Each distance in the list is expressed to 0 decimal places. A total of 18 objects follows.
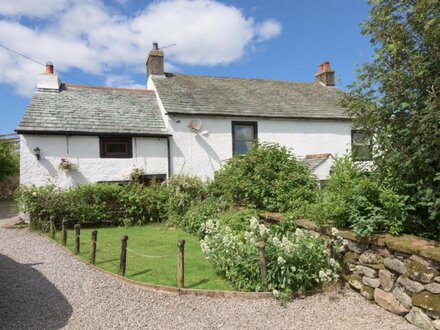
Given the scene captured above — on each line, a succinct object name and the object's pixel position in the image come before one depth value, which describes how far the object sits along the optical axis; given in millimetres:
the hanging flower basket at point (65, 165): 12534
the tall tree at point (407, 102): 4449
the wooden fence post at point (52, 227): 9764
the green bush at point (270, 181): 8016
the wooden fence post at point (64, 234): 8789
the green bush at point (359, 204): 5094
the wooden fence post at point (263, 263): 5398
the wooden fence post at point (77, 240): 7789
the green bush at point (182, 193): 11898
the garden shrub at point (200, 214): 9938
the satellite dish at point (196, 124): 14500
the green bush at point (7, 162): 19078
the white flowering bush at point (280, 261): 5391
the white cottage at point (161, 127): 12750
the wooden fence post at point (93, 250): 6984
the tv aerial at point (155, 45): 17094
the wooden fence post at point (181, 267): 5590
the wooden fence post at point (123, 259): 6307
